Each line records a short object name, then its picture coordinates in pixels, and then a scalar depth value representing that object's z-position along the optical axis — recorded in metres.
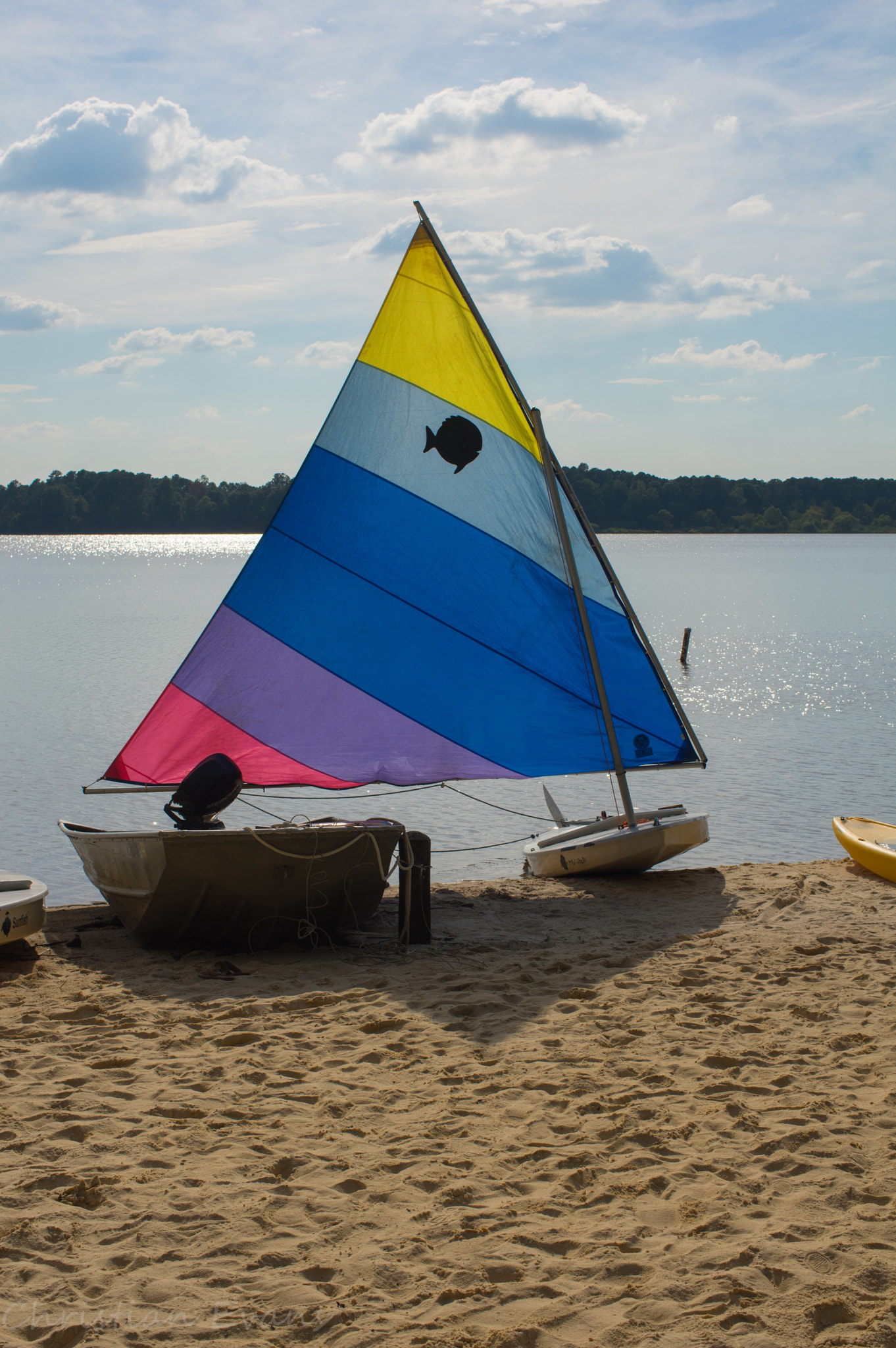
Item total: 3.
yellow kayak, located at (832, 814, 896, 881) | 10.37
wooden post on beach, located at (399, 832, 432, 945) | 7.84
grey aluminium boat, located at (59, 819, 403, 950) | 7.23
